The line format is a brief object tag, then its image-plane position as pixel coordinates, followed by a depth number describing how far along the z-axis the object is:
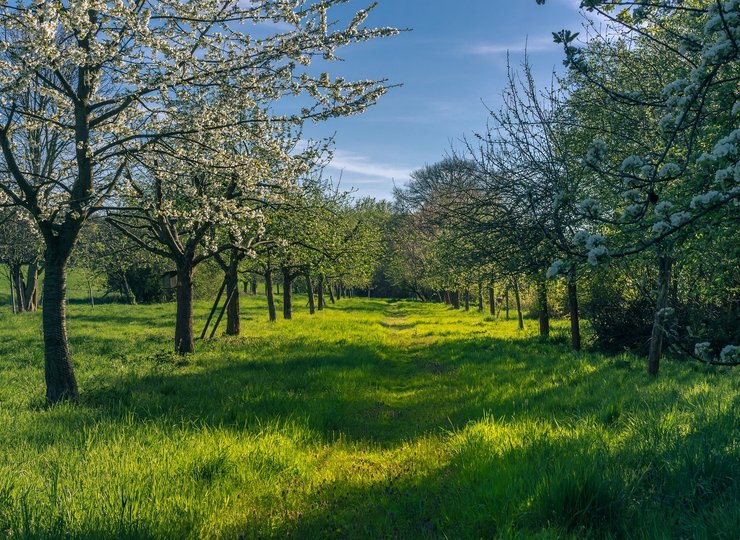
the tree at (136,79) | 7.65
